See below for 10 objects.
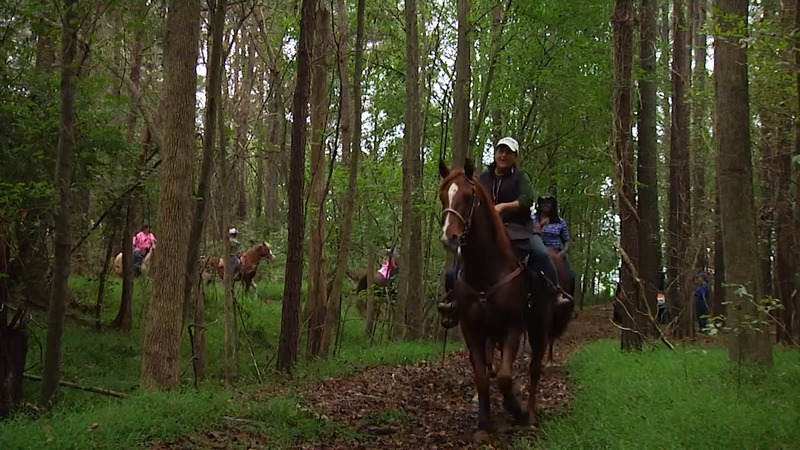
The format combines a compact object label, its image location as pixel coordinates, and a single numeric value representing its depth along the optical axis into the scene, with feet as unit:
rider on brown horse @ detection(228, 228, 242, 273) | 70.63
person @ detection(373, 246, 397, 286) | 68.21
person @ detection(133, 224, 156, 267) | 75.66
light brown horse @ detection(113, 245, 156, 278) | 64.67
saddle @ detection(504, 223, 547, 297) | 27.96
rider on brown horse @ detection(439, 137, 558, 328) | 28.07
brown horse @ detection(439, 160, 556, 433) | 25.38
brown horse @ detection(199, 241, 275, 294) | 74.02
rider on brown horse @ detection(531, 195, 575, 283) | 41.16
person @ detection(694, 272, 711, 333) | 75.22
